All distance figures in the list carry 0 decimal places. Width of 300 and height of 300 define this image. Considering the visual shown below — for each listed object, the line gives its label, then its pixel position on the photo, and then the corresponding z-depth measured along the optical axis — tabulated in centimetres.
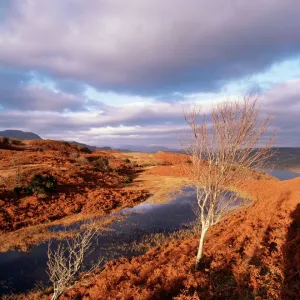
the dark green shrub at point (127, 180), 4188
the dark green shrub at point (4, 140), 6994
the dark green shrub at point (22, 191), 2582
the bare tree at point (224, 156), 855
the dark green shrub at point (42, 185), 2681
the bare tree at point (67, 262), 876
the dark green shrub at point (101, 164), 5001
